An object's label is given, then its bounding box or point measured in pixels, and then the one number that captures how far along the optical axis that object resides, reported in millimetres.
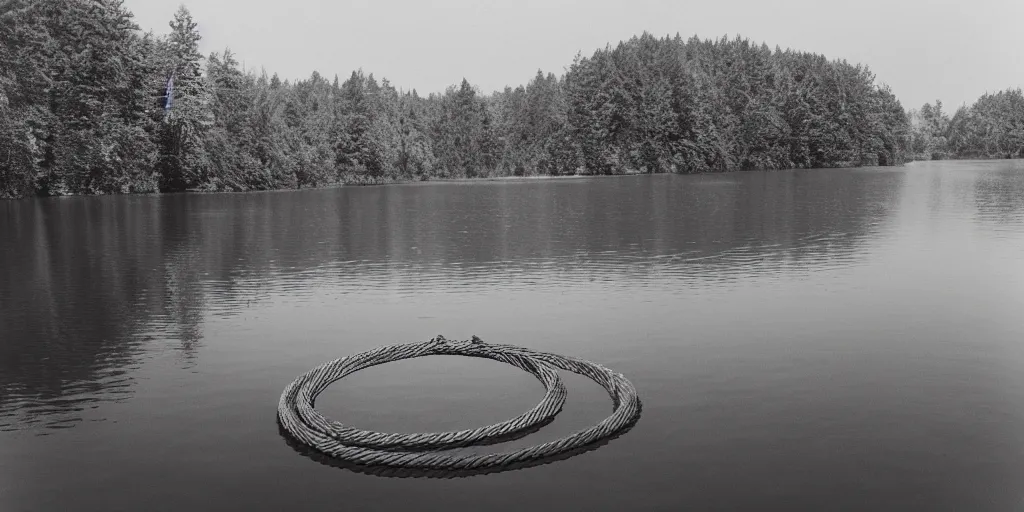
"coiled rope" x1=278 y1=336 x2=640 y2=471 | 8375
